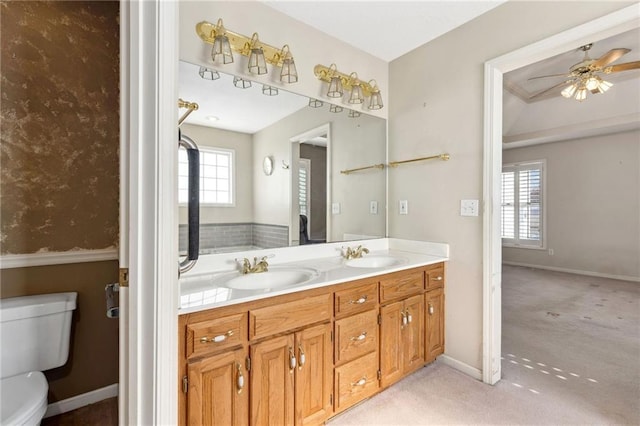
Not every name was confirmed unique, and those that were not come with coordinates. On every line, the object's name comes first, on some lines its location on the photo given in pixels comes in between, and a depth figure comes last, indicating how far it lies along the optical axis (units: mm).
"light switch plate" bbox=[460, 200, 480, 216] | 2032
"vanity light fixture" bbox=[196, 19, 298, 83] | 1644
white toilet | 1230
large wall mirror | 1779
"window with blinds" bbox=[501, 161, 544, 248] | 5867
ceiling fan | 2473
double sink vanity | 1166
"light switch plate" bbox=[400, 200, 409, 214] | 2502
